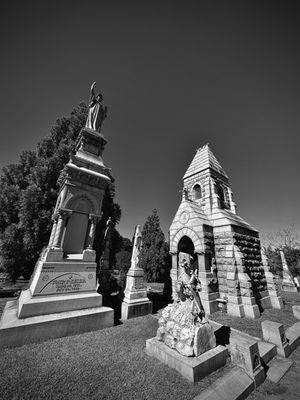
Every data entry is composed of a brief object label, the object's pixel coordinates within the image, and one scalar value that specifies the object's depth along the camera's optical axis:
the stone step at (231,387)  2.89
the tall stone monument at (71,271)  5.01
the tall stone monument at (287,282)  15.97
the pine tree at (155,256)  19.23
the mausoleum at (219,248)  8.57
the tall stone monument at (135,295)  7.34
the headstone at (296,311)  7.71
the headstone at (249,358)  3.61
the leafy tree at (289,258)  23.94
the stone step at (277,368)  3.80
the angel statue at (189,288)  4.54
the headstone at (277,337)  4.71
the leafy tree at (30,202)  10.63
